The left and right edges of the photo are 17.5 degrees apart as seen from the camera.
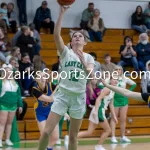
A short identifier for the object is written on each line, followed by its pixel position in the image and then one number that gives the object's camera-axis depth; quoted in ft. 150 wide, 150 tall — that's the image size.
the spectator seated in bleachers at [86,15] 50.26
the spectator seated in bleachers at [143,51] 45.27
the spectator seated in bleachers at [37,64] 36.99
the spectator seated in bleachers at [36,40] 42.71
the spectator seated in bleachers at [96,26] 49.32
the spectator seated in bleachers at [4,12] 46.12
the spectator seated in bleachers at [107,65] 39.94
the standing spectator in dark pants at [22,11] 49.11
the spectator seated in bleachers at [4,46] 39.45
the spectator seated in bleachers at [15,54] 38.21
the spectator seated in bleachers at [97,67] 41.14
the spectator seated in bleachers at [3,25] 43.27
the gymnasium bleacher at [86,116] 36.91
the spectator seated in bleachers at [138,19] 52.43
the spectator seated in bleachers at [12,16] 47.14
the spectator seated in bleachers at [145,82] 42.01
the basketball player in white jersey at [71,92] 20.39
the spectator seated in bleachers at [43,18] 48.62
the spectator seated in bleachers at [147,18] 52.65
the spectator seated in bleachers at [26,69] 38.34
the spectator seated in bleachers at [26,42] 41.27
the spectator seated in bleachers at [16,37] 41.82
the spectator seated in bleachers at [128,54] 44.57
